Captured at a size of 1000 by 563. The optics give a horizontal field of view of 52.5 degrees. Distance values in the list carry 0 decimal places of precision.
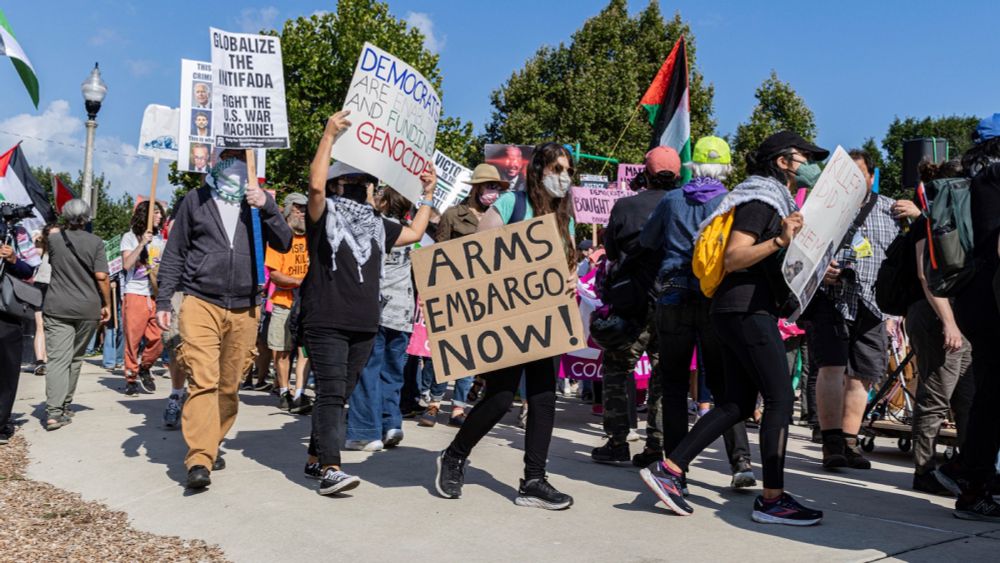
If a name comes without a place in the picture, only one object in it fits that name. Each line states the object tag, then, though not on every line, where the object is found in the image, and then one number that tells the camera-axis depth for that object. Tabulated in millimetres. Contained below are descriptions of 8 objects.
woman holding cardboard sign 5137
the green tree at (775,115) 38344
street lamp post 20312
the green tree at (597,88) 37188
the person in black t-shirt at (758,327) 4664
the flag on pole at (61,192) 13625
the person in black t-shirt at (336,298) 5434
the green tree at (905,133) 54894
